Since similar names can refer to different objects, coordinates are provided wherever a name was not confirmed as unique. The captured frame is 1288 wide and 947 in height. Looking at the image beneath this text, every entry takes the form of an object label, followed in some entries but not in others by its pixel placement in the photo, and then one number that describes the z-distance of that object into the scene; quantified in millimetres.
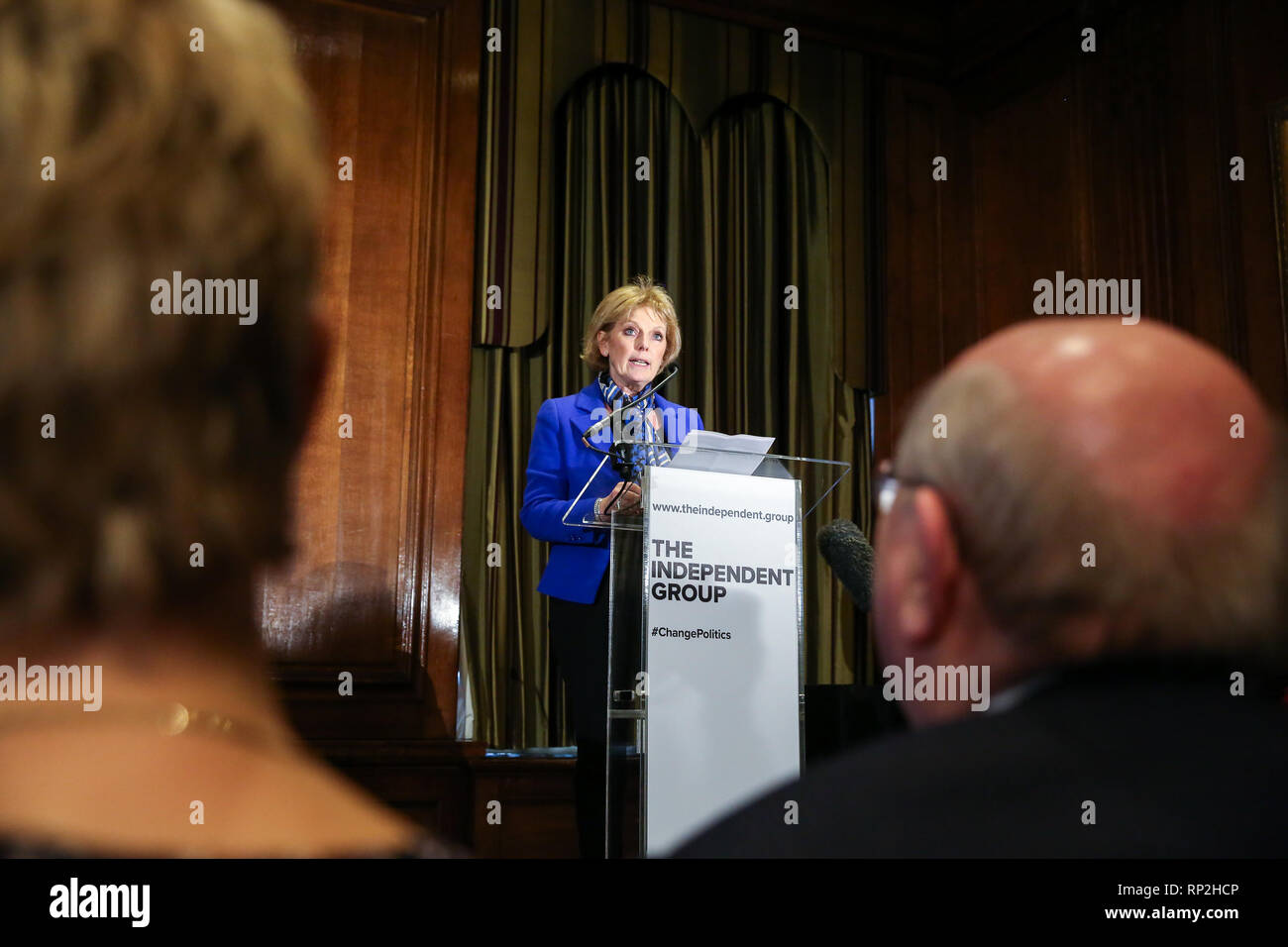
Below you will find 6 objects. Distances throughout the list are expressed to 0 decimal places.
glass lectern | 2580
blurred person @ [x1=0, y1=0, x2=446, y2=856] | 427
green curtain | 4273
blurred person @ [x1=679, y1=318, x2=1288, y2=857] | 584
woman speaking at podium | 3129
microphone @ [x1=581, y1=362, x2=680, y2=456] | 3035
